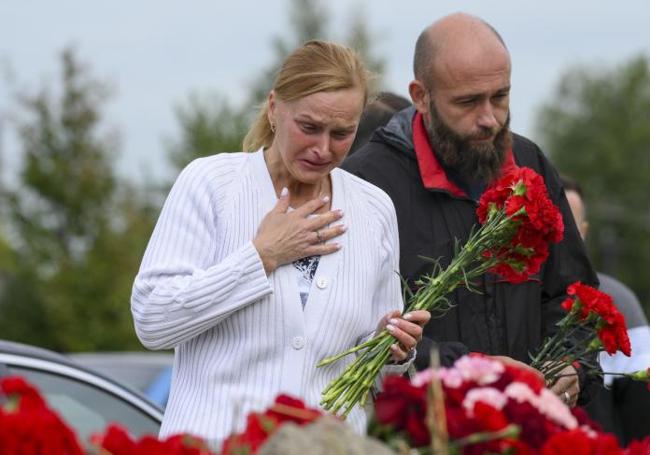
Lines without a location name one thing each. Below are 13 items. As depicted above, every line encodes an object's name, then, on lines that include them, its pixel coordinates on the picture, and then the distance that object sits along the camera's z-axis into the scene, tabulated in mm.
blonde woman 7742
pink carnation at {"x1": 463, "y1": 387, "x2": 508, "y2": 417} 5367
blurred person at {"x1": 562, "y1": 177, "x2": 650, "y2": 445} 13031
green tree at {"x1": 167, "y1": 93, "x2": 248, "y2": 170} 61656
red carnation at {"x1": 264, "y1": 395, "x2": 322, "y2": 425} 5375
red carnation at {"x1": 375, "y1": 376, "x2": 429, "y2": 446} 5227
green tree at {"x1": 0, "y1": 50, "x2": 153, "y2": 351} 50406
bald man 9727
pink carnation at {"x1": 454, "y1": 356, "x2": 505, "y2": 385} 5586
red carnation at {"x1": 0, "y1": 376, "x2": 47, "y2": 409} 5316
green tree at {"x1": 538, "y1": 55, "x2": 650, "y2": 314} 123062
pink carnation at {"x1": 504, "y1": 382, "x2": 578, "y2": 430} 5512
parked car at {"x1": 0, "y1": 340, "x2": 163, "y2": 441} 10344
